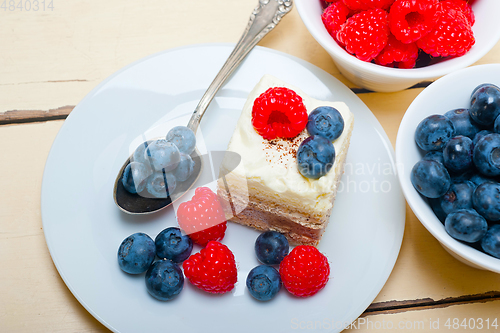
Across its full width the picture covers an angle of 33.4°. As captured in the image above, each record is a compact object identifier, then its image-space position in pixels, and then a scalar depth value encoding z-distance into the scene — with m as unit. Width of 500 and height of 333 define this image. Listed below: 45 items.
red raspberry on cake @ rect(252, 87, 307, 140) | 0.37
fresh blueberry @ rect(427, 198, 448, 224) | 0.36
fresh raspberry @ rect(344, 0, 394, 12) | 0.38
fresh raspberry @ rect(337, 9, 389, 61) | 0.38
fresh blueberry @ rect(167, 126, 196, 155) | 0.39
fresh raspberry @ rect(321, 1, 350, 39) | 0.39
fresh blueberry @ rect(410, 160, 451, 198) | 0.35
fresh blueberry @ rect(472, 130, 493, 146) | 0.36
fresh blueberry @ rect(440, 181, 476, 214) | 0.35
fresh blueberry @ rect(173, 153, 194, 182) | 0.39
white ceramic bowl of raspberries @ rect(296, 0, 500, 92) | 0.37
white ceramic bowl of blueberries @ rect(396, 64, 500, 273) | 0.35
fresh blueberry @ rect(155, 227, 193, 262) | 0.37
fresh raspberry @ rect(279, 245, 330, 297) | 0.36
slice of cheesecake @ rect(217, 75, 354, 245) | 0.37
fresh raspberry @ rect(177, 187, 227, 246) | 0.37
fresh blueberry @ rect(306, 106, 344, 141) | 0.37
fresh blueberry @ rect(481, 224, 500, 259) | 0.34
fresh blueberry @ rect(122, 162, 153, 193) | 0.38
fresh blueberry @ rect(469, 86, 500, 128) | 0.36
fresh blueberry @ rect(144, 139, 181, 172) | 0.38
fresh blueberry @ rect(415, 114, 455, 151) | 0.36
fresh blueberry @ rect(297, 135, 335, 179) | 0.36
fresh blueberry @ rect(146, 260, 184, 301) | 0.36
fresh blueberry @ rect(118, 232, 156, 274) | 0.37
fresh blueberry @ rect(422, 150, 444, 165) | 0.36
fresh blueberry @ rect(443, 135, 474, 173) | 0.35
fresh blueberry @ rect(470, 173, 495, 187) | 0.36
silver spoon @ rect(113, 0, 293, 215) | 0.38
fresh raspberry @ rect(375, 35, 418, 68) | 0.38
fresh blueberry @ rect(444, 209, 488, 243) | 0.34
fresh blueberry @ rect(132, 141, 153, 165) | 0.38
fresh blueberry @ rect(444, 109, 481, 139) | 0.37
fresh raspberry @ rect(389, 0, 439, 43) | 0.37
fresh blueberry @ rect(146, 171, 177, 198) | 0.38
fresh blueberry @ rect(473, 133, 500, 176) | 0.35
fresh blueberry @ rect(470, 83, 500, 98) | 0.37
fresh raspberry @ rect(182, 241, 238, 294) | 0.36
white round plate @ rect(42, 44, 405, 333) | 0.37
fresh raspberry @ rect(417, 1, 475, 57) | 0.38
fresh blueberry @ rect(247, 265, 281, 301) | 0.37
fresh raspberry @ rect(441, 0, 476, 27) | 0.39
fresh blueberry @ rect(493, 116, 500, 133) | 0.36
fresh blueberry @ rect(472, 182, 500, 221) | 0.34
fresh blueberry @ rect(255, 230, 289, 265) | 0.38
